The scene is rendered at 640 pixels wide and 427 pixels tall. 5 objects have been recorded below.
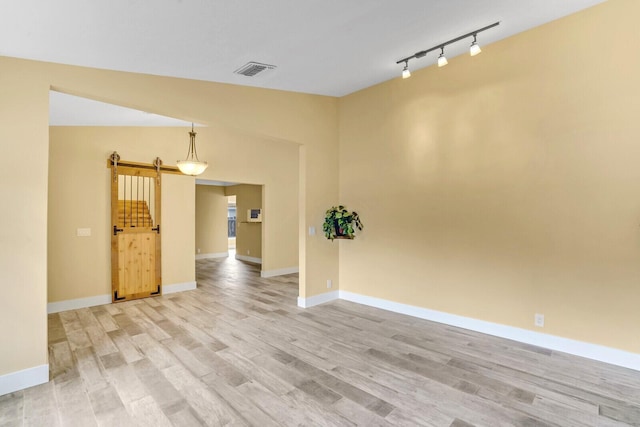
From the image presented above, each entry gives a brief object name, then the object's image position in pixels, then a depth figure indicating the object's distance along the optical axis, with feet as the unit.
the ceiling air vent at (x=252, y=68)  11.39
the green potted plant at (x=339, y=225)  16.25
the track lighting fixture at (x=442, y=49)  10.61
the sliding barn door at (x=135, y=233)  17.51
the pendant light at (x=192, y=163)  18.45
